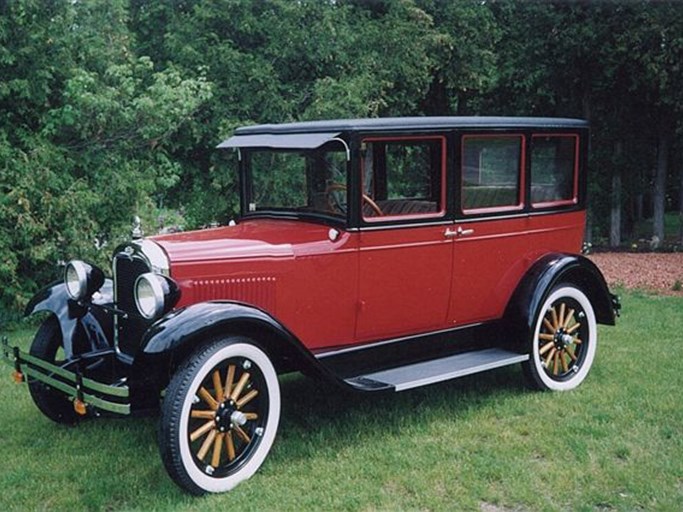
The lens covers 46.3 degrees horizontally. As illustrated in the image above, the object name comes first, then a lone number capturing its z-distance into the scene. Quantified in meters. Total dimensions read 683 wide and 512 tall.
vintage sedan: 4.08
